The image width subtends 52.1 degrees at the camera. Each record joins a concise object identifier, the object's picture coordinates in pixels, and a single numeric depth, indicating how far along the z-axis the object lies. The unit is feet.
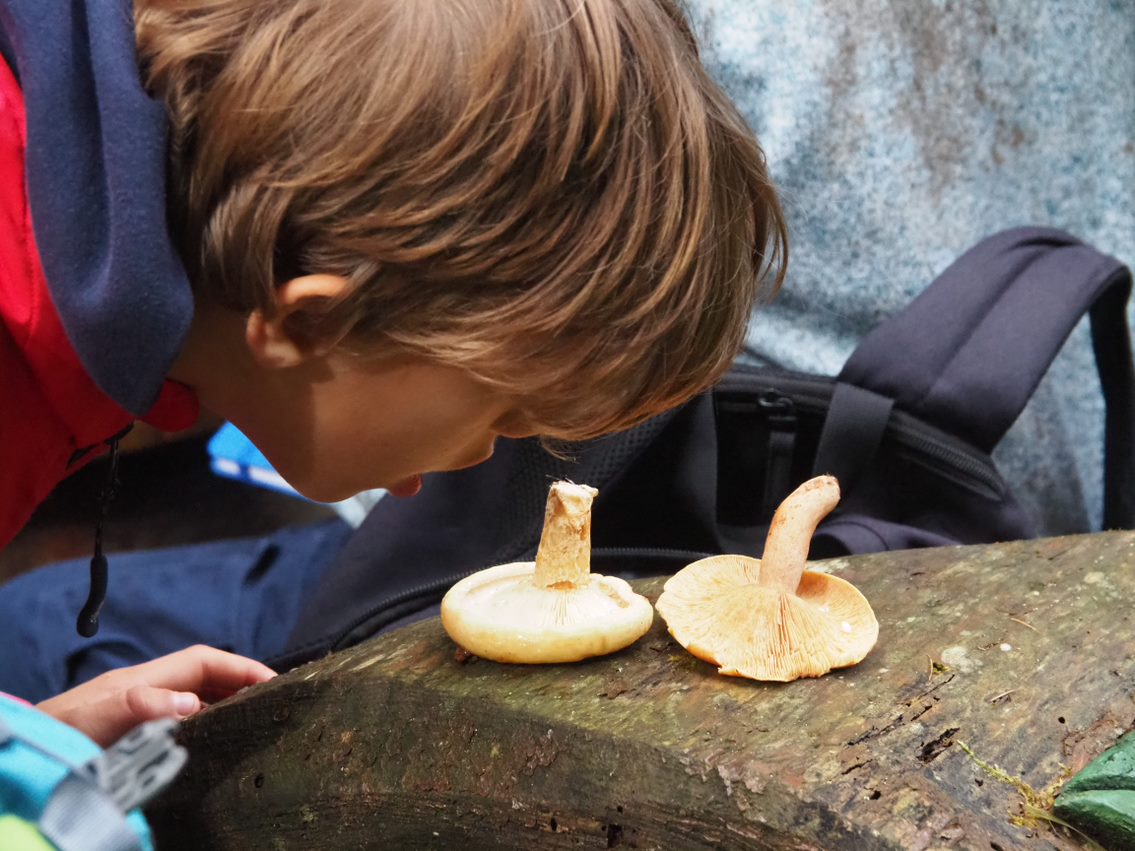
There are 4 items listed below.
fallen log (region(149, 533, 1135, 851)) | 2.12
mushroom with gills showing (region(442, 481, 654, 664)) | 2.54
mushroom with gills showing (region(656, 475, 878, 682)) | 2.48
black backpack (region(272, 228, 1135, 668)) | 3.85
